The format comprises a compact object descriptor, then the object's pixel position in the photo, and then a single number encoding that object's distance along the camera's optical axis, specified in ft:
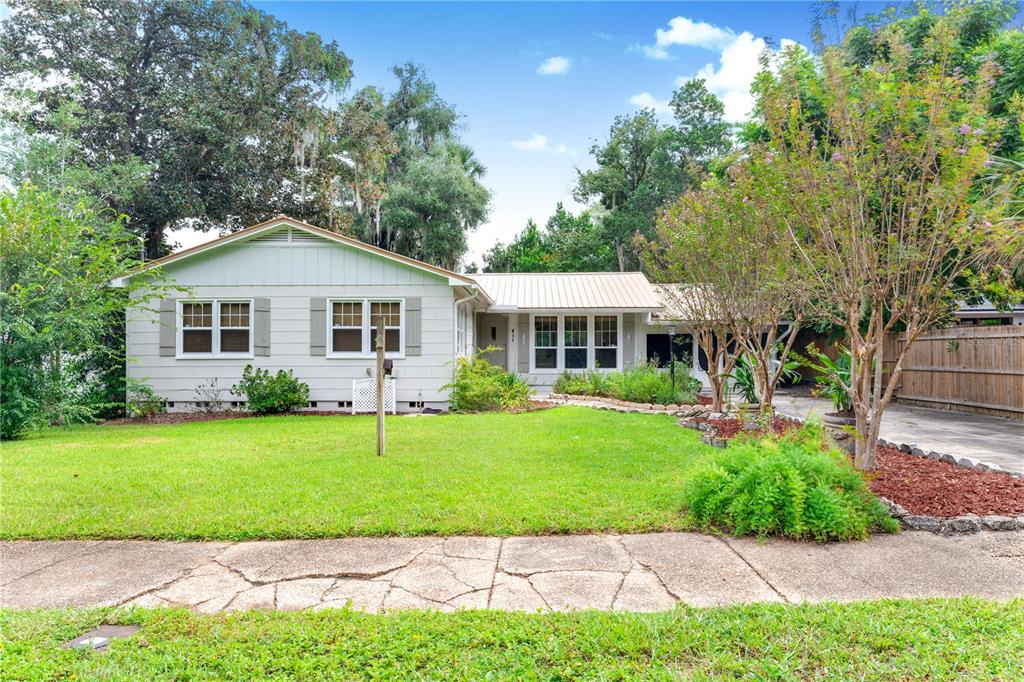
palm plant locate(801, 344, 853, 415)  30.60
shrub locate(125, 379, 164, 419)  38.37
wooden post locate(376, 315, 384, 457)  23.35
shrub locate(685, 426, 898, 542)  13.26
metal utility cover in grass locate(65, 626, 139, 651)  8.50
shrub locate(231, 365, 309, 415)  38.37
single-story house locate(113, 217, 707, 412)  39.93
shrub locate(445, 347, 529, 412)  39.34
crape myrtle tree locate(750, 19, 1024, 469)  15.49
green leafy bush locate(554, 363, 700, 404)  41.19
